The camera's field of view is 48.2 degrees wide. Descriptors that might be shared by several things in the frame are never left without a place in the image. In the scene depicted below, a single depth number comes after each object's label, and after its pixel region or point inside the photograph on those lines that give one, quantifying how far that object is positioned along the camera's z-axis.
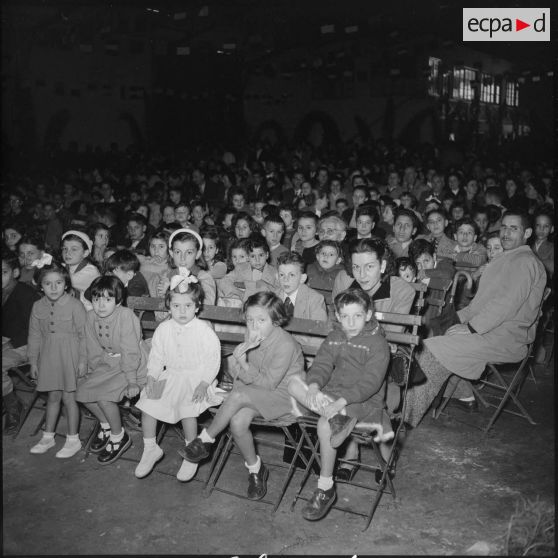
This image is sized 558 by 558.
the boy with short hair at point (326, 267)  5.60
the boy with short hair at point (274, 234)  6.68
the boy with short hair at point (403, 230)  6.74
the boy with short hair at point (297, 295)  4.77
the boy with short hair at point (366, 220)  6.85
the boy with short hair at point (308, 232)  6.66
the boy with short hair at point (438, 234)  7.27
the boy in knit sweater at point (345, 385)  3.69
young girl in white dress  4.18
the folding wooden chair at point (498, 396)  4.86
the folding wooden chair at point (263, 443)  3.90
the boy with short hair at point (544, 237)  6.95
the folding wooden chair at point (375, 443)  3.75
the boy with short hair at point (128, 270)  5.65
